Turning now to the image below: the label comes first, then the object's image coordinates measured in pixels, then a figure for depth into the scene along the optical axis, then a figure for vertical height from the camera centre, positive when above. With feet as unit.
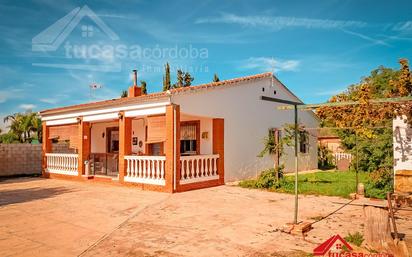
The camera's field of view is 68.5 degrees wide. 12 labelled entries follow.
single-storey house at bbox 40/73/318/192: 34.65 +0.87
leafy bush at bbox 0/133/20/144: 97.19 +0.59
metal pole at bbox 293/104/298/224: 18.72 -3.22
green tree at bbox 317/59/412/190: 21.65 +1.94
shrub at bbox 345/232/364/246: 15.88 -5.36
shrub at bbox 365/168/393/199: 29.84 -4.69
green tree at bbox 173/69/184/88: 101.04 +20.91
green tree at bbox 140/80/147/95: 95.86 +17.48
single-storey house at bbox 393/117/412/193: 25.80 -1.35
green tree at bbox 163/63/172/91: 89.97 +18.10
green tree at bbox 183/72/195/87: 101.14 +20.34
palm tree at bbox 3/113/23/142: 95.40 +4.39
